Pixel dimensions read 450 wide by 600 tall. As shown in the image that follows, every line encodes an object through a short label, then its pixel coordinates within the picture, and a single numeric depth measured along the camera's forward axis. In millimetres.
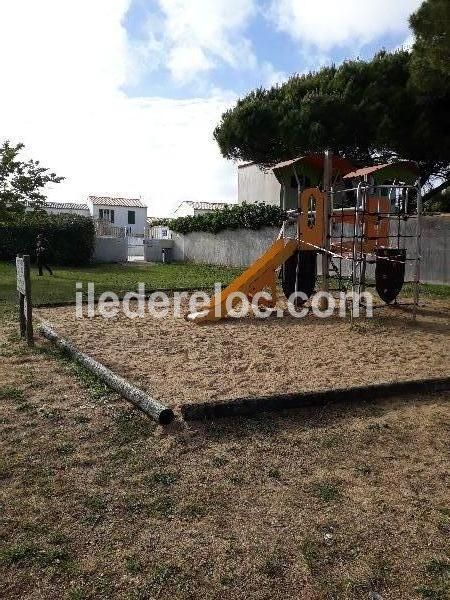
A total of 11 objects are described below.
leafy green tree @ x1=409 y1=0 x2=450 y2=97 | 11734
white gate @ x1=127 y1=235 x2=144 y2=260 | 33838
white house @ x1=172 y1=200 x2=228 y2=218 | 51550
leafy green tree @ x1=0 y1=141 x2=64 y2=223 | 15992
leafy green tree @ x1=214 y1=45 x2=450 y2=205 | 16062
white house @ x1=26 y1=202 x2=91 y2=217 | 60594
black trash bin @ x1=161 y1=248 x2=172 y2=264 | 27653
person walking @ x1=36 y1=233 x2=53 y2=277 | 16773
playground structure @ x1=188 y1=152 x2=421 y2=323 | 9180
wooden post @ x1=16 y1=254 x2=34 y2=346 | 6898
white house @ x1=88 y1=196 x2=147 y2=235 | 62750
